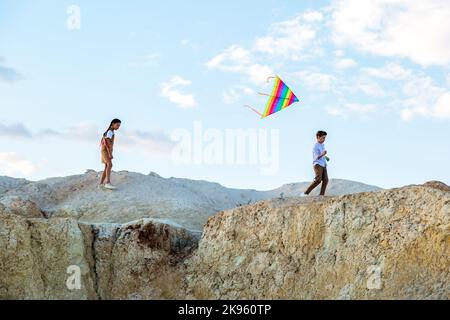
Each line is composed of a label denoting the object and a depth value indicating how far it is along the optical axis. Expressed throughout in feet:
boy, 49.48
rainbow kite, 54.54
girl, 58.44
